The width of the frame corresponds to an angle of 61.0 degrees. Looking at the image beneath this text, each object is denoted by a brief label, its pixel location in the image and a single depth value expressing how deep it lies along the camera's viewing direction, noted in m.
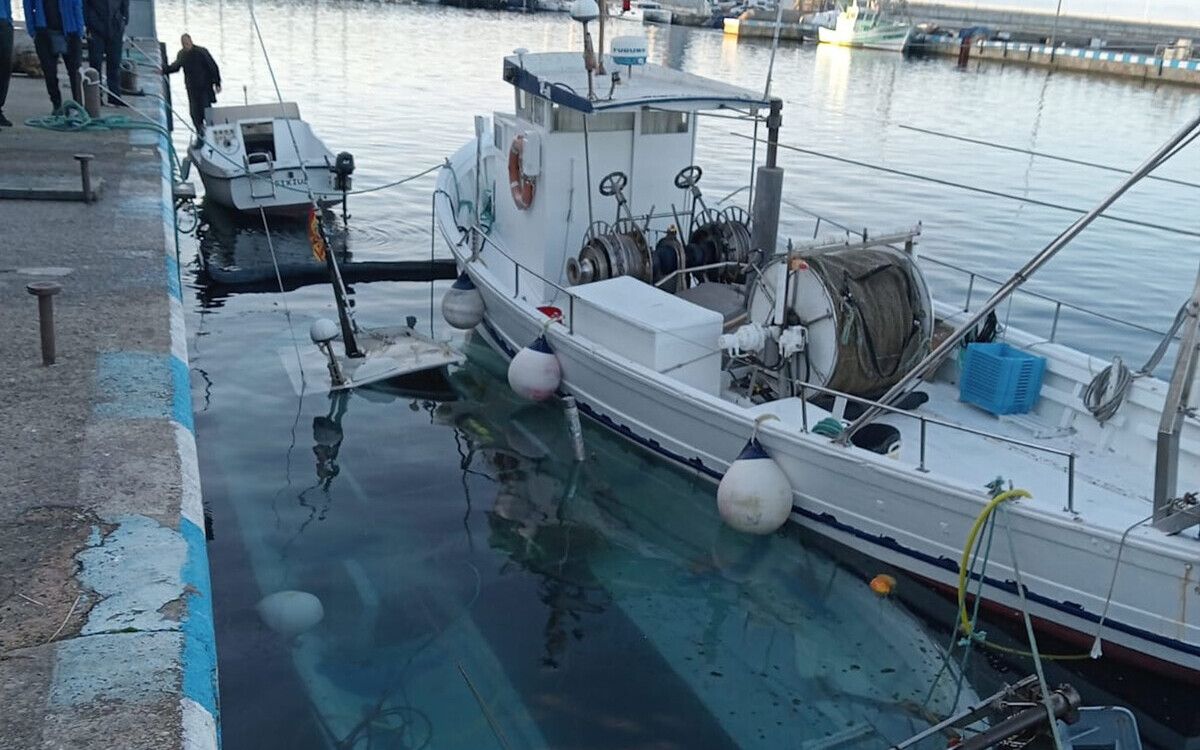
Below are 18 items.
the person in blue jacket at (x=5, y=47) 12.37
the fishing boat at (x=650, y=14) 86.31
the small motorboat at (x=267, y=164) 16.44
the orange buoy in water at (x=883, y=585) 7.79
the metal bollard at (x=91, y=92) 13.98
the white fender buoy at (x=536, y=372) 10.14
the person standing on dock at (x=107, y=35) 14.94
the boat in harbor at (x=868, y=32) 69.00
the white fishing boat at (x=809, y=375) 6.84
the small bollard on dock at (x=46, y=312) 5.58
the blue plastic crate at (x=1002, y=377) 8.85
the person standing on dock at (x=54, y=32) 13.57
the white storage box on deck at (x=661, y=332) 8.98
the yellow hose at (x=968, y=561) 6.75
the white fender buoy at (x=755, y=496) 7.97
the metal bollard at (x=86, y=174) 9.60
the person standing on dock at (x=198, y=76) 18.41
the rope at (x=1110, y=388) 8.20
